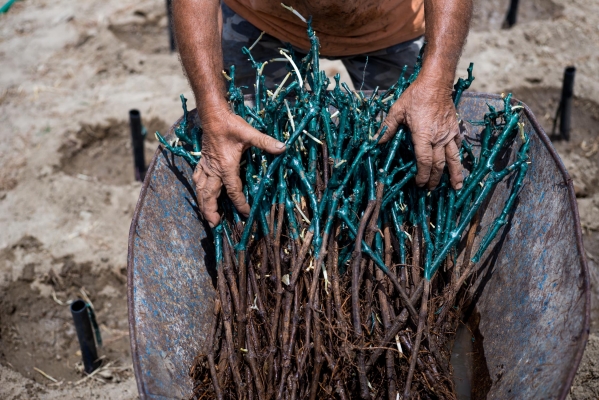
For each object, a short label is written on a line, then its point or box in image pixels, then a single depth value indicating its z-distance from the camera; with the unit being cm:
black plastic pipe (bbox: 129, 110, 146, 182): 350
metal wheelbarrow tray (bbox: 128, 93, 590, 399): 157
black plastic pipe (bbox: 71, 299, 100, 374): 250
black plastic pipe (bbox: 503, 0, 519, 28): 498
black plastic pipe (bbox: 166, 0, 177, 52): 488
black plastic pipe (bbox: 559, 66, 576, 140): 365
